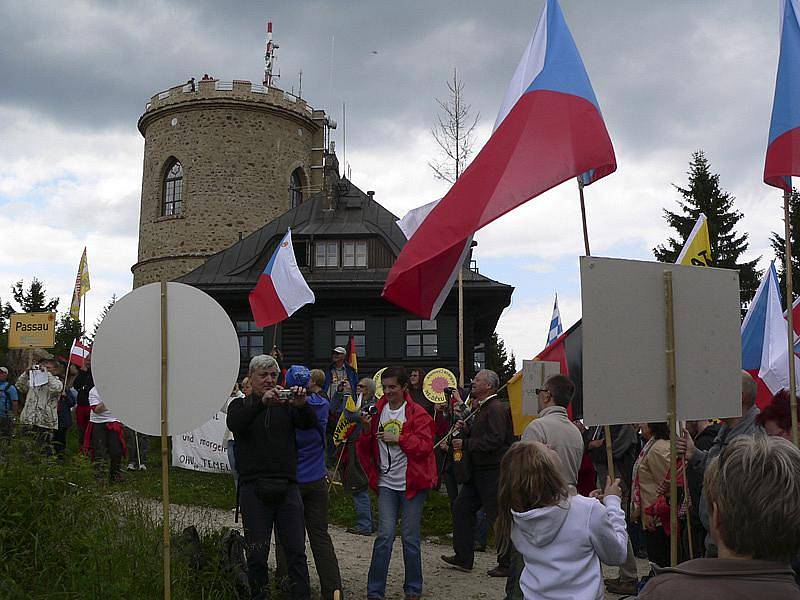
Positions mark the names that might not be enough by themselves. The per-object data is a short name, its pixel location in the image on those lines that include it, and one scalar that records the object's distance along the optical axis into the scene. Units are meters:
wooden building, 28.08
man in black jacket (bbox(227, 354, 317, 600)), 6.03
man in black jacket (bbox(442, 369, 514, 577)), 7.89
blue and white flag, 18.26
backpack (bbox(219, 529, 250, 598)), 6.11
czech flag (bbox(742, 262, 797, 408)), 8.67
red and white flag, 19.36
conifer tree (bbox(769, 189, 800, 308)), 31.41
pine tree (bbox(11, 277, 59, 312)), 58.03
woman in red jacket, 6.99
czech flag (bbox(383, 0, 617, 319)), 5.70
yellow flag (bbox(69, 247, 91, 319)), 29.81
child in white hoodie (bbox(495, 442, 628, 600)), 3.87
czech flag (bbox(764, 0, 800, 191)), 6.10
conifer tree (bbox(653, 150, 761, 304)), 35.75
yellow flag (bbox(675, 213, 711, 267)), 9.77
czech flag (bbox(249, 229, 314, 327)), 14.59
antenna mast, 41.81
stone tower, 36.81
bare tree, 23.03
